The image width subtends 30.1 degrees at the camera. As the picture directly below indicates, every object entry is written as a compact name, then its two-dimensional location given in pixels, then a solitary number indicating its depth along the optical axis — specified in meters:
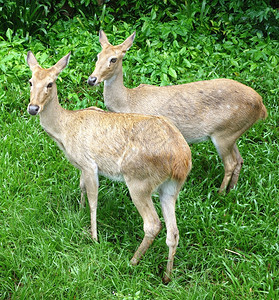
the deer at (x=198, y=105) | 5.79
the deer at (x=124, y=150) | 4.58
